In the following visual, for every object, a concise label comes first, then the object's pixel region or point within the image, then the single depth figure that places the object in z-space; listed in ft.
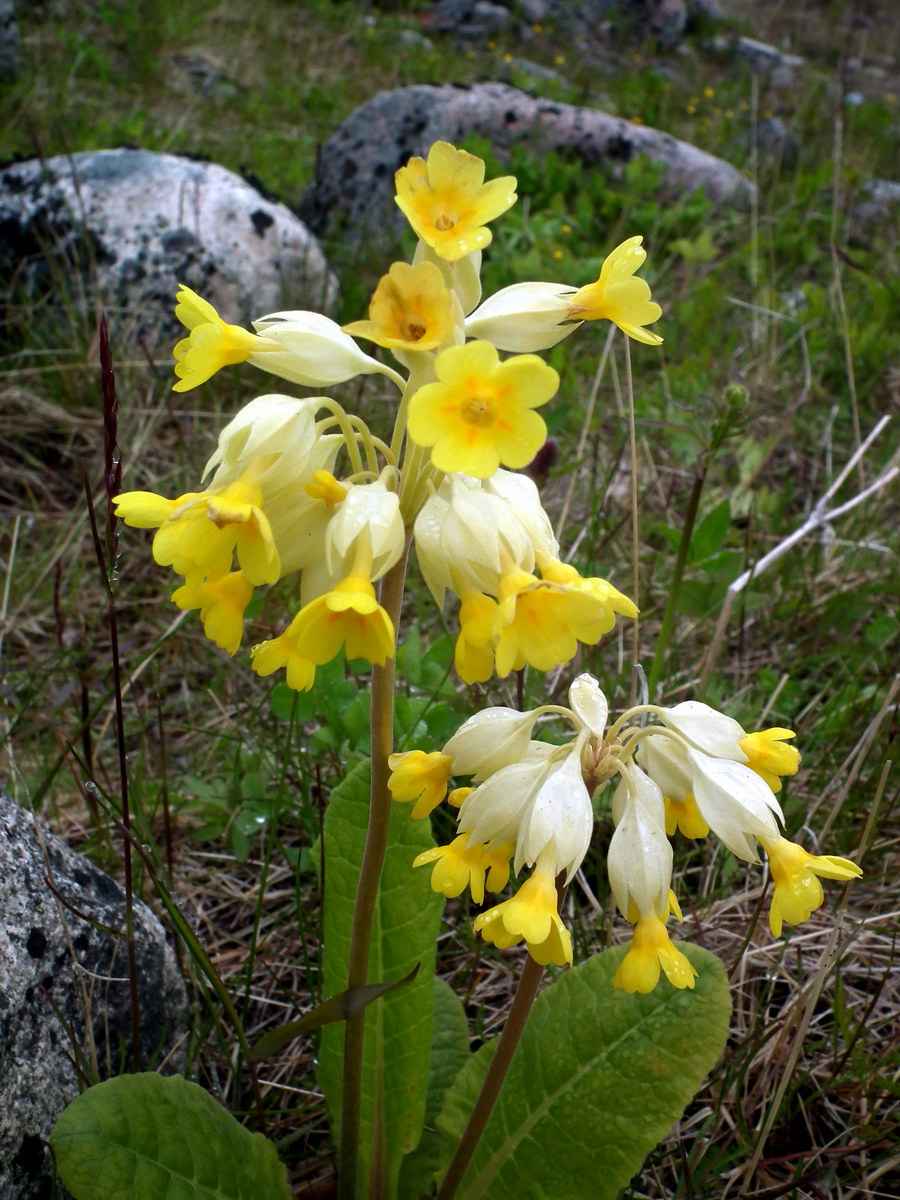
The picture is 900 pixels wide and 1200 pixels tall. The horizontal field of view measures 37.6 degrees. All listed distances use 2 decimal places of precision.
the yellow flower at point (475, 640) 0.46
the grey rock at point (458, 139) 2.09
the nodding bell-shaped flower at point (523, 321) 0.48
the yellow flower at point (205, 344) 0.47
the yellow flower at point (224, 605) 0.48
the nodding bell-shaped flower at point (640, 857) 0.47
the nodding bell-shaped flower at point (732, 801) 0.48
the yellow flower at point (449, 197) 0.46
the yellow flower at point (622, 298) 0.48
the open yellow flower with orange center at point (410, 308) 0.43
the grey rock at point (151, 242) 1.51
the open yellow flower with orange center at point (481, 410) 0.42
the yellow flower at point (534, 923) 0.45
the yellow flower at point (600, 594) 0.44
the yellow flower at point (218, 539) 0.45
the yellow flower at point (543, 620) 0.44
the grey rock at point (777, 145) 2.47
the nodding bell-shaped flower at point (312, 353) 0.48
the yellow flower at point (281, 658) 0.45
